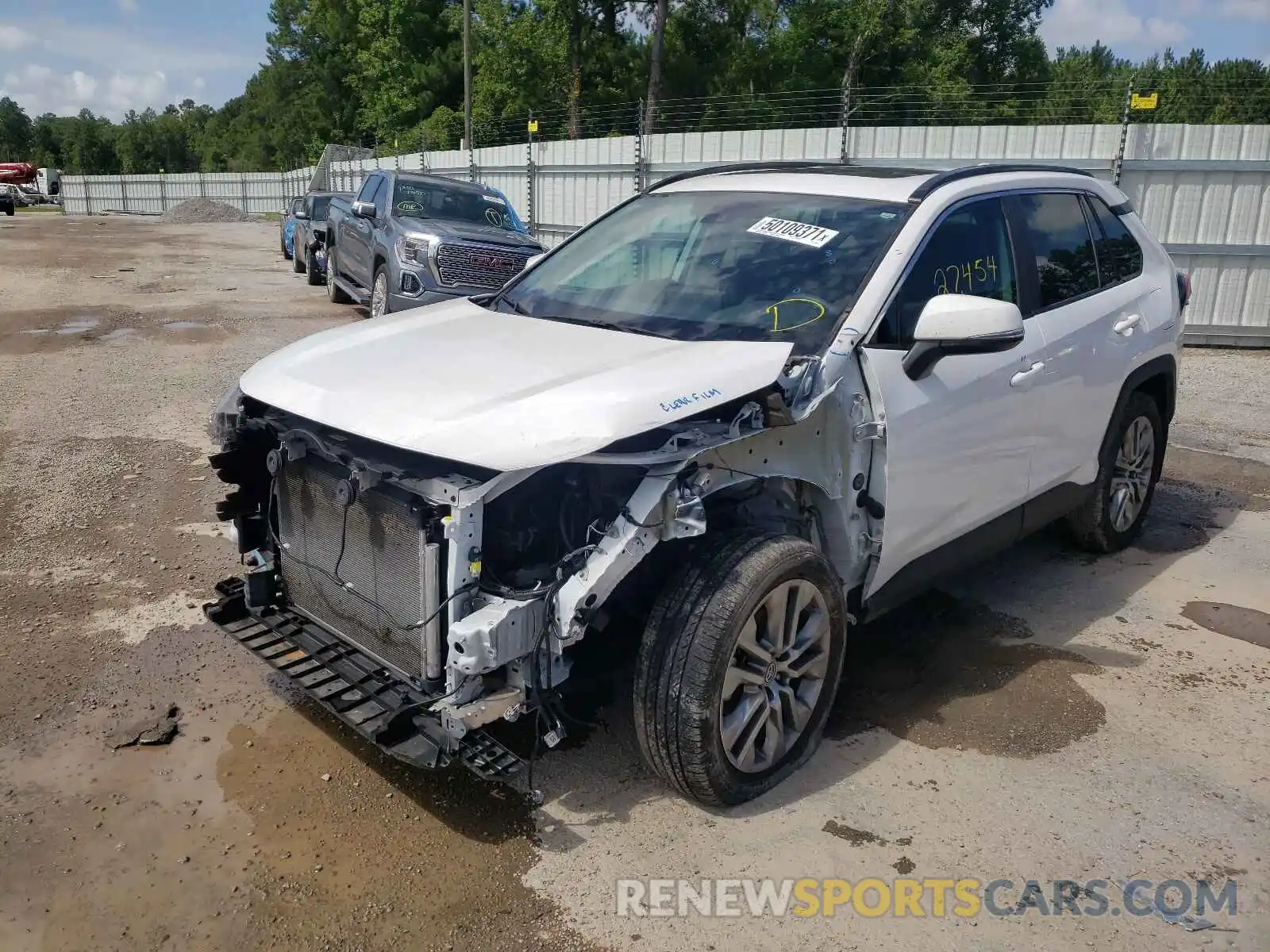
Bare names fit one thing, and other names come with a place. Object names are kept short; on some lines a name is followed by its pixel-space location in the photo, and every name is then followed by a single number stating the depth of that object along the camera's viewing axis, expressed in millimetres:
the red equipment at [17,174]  62219
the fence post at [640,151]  16016
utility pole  32156
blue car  18766
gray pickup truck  10977
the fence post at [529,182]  19125
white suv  2973
